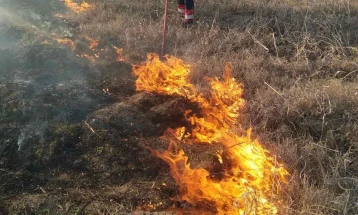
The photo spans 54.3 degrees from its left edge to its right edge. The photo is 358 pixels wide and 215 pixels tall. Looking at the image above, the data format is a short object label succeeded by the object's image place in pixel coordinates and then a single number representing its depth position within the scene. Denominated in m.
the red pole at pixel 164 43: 6.08
